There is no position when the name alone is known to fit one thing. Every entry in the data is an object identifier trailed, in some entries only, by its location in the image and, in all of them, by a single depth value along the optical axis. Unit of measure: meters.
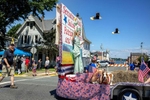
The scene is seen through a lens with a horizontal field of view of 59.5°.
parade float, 3.53
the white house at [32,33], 26.37
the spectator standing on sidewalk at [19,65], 12.92
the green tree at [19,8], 17.60
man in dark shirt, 5.46
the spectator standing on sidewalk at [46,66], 12.43
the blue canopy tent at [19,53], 16.16
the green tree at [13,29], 21.12
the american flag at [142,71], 4.06
